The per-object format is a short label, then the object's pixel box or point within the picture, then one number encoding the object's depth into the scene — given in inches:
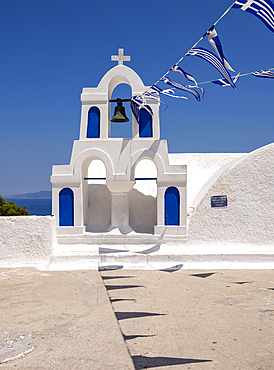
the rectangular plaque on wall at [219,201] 404.2
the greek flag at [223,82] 256.8
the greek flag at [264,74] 247.9
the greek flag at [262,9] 183.9
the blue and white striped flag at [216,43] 209.2
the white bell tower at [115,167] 406.3
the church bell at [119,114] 415.2
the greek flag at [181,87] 305.4
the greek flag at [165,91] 324.3
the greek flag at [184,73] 274.5
